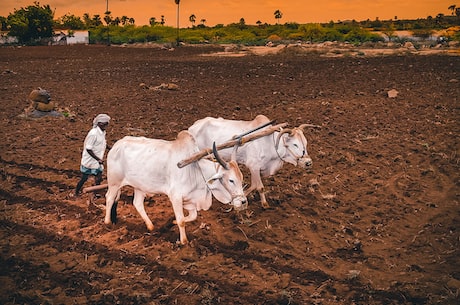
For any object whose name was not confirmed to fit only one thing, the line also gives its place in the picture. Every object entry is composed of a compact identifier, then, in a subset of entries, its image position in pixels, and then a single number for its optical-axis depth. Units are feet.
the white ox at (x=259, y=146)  24.17
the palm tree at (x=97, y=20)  312.34
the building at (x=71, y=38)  205.05
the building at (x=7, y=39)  196.03
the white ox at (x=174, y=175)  19.81
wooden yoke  19.71
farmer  23.30
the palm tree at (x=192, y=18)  401.29
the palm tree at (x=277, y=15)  381.73
